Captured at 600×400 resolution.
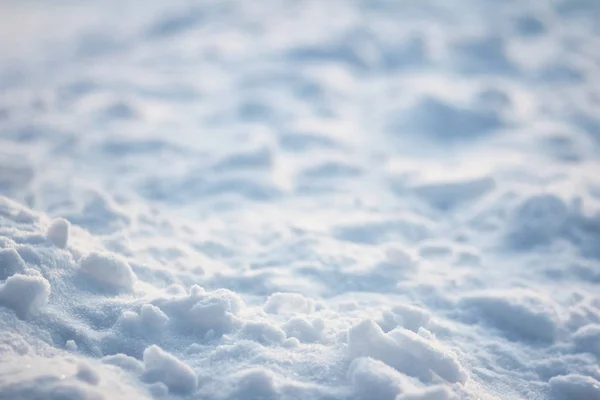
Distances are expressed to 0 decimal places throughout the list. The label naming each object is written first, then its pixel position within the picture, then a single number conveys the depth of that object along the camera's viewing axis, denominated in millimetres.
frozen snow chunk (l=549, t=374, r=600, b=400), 2039
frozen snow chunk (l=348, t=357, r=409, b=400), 1796
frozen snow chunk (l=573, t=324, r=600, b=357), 2283
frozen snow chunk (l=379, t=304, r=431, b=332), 2264
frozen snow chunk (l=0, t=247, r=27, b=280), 2072
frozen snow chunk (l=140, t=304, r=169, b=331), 2061
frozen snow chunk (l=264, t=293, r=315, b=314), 2352
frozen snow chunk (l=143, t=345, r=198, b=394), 1815
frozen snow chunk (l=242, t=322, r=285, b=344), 2086
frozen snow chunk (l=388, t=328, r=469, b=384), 1944
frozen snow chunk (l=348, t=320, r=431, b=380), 1958
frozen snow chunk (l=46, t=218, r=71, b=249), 2283
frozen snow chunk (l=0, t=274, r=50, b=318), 1931
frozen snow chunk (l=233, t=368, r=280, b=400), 1793
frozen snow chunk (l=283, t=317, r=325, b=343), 2133
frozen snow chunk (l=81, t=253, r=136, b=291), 2230
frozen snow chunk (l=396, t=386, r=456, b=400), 1737
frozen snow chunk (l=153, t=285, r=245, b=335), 2107
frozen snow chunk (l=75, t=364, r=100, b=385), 1671
